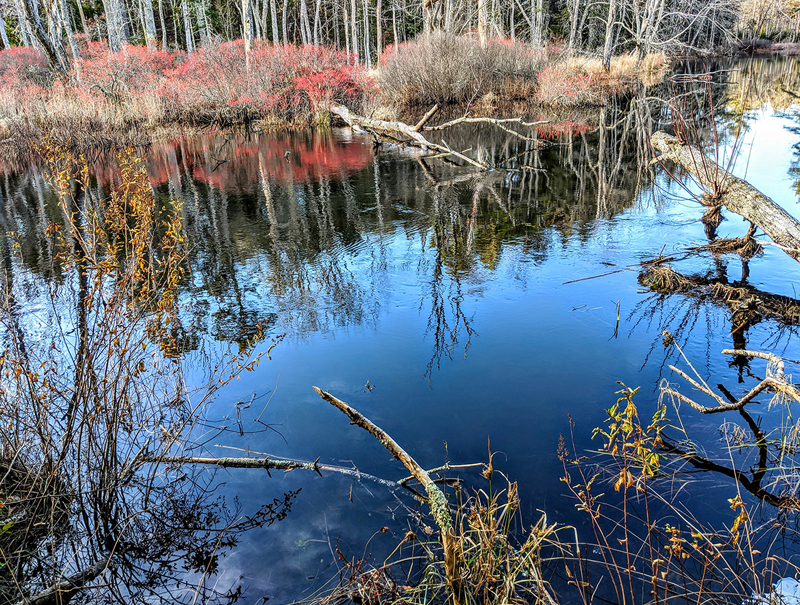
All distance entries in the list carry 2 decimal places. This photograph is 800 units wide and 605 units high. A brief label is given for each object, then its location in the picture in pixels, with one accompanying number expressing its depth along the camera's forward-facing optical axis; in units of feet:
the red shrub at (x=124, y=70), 67.21
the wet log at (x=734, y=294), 18.15
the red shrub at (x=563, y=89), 68.28
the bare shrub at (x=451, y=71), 66.33
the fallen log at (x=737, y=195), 19.29
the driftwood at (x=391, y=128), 43.15
